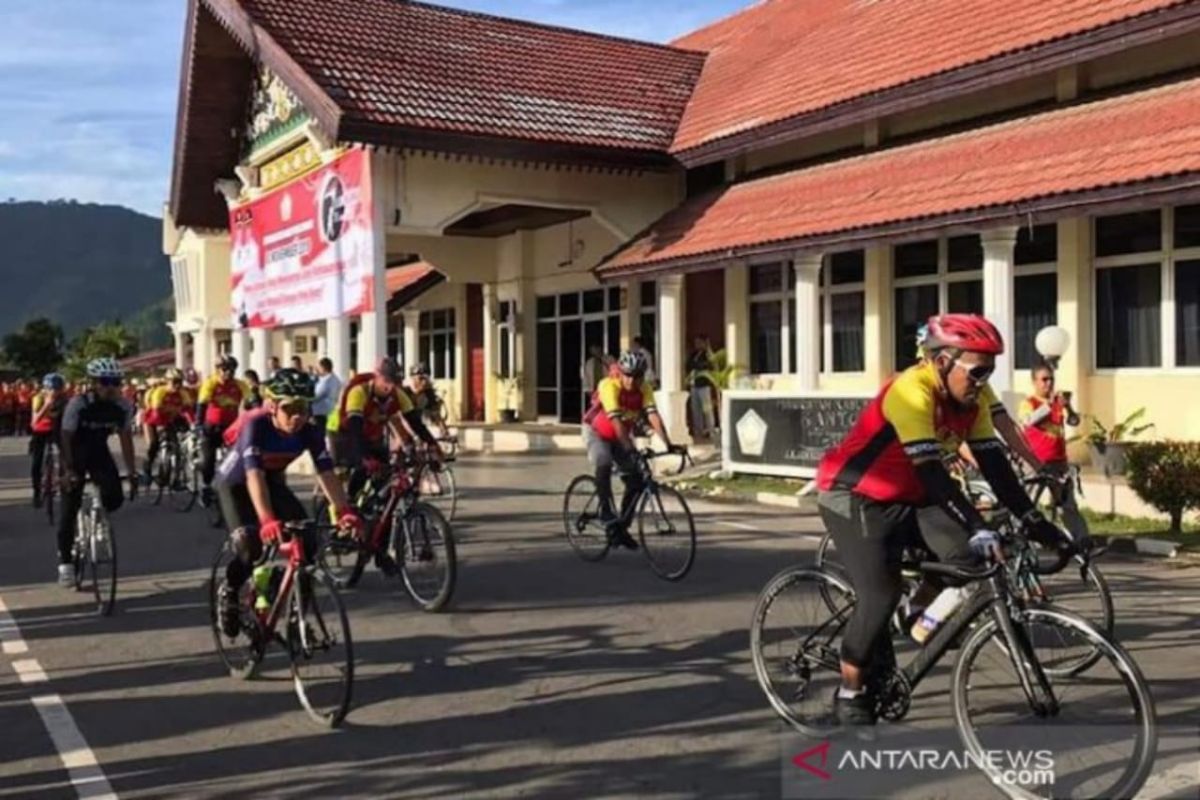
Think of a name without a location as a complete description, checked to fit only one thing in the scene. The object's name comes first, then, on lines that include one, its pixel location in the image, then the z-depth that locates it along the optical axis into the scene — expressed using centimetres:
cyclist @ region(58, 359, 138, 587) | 901
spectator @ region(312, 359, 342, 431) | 1772
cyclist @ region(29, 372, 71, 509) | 1348
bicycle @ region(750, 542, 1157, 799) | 420
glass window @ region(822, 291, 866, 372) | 1866
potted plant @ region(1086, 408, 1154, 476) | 1294
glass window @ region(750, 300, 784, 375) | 2045
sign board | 1568
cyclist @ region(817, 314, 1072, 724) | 461
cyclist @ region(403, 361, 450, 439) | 1486
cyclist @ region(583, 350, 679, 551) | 962
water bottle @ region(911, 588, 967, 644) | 487
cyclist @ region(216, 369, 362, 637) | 620
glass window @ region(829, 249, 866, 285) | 1859
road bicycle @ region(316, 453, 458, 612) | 845
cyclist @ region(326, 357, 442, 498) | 970
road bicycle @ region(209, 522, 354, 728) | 579
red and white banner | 1983
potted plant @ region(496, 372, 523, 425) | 2784
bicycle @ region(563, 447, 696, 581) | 959
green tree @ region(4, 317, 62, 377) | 7144
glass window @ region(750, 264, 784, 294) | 2034
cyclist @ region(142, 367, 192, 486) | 1589
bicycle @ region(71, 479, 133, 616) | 873
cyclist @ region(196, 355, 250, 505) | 1402
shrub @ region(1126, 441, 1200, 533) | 1133
